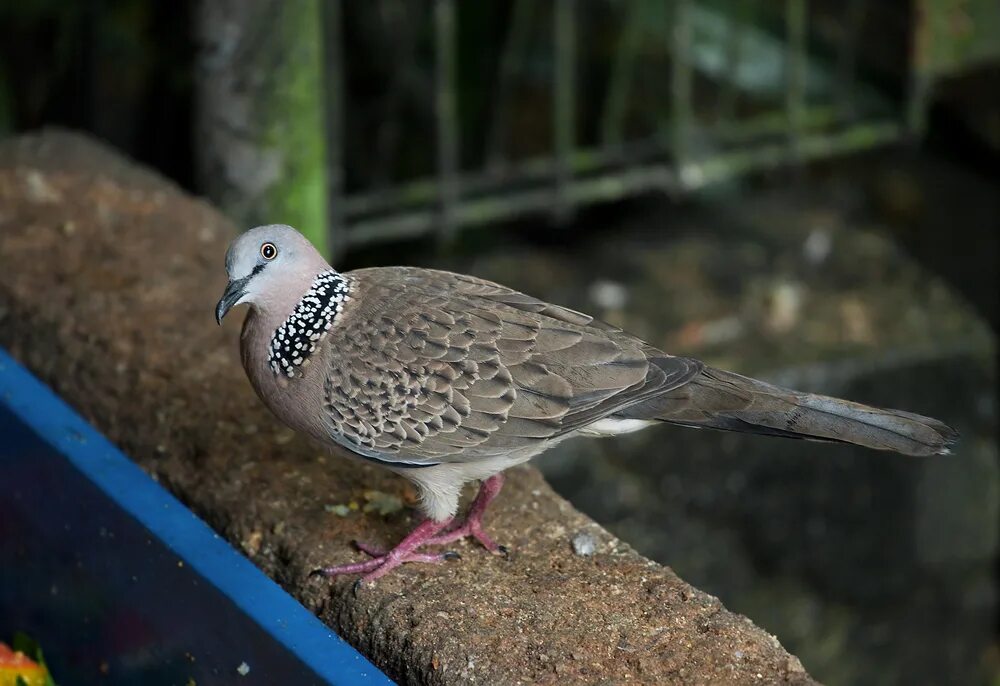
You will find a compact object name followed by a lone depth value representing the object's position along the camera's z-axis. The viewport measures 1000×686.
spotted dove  3.34
